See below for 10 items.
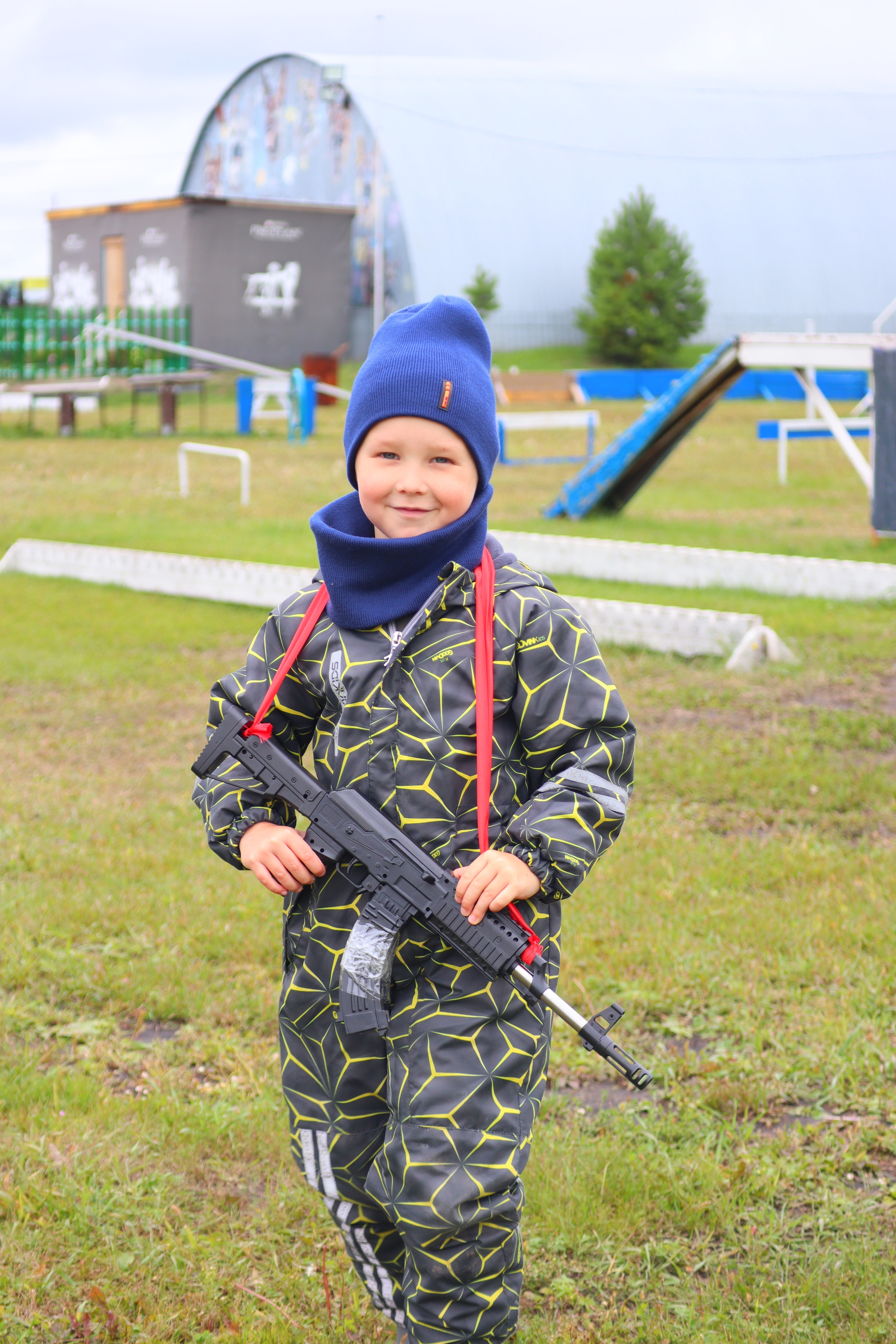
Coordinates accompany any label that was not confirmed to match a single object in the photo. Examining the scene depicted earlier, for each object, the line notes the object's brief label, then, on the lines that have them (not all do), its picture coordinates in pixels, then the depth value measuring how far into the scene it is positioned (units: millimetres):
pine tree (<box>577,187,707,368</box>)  35031
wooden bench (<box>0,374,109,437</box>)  21812
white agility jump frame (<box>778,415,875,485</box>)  15688
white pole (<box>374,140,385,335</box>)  25125
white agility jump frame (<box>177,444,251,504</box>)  12633
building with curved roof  35906
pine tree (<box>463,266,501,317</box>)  35156
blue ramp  11953
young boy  2008
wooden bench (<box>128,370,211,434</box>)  22797
